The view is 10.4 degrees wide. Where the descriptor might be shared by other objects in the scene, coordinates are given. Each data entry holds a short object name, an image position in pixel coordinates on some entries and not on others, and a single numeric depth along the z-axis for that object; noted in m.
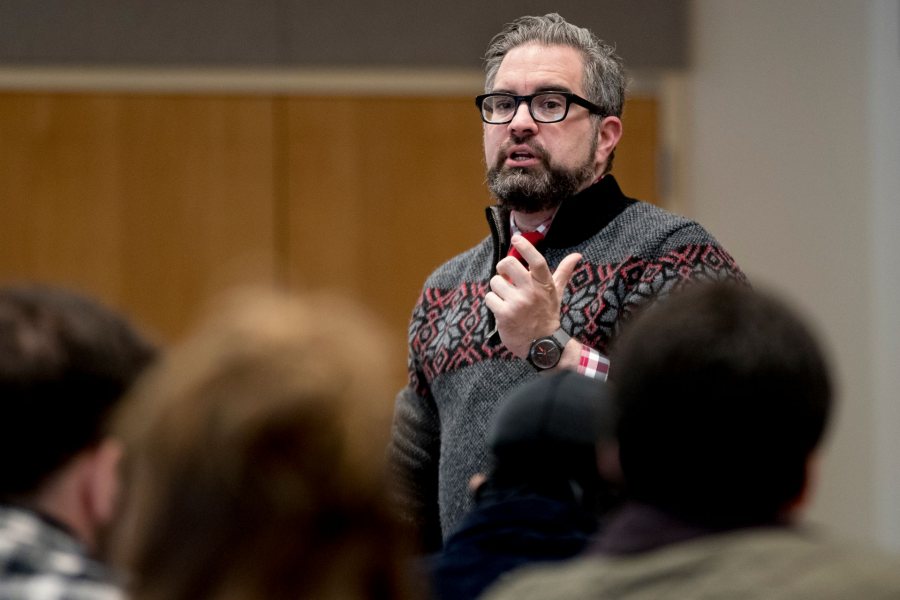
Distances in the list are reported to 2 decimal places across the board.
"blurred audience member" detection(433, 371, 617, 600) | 5.82
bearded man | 6.41
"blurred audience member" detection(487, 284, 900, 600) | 5.27
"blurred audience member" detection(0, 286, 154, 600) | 5.61
